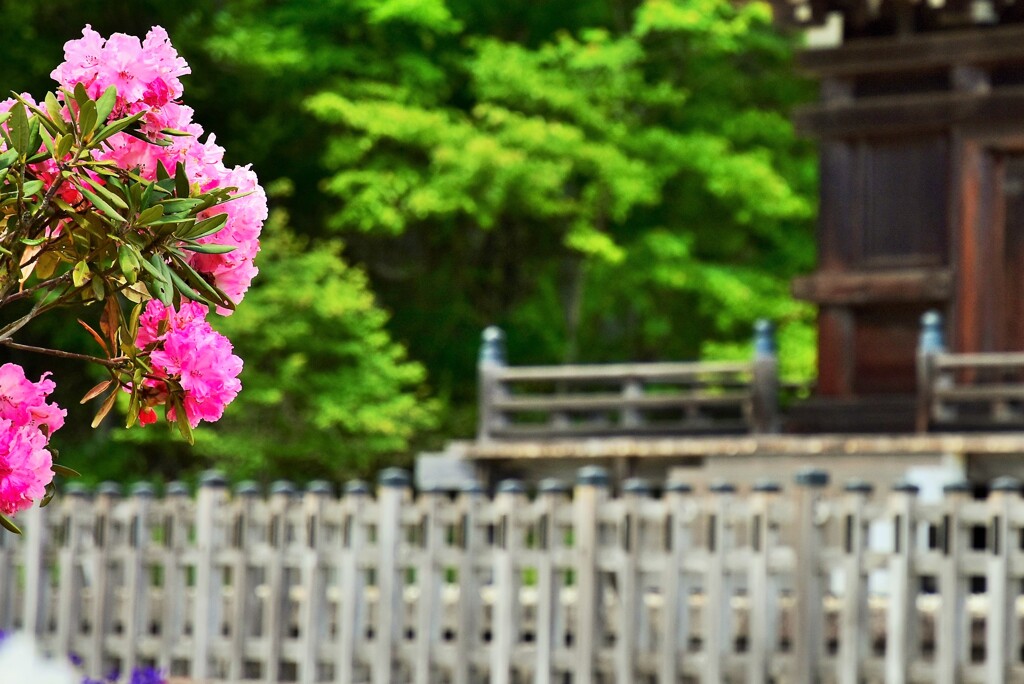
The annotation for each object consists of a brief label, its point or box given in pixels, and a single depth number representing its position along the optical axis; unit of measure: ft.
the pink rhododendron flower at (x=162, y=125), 14.14
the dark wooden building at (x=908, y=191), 51.93
